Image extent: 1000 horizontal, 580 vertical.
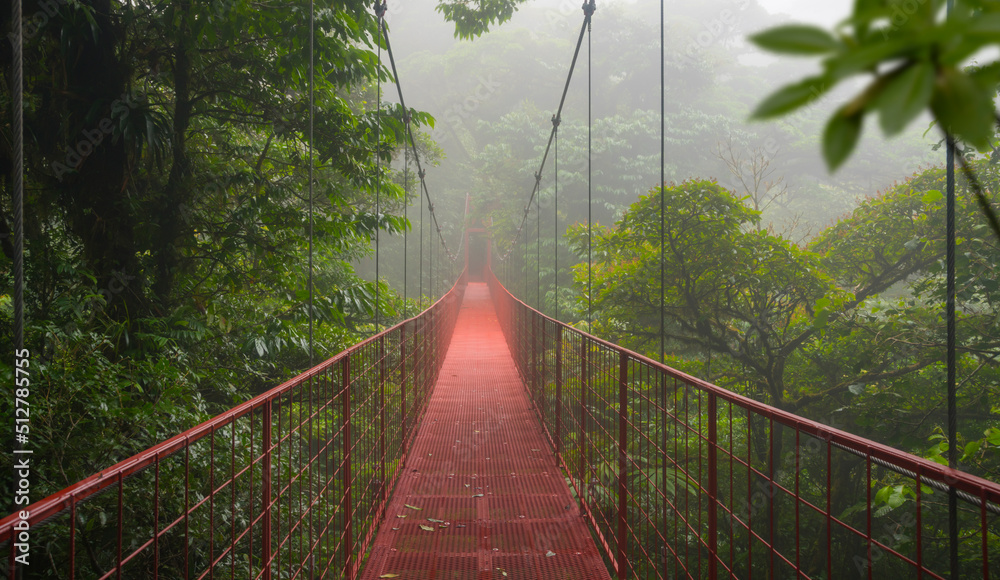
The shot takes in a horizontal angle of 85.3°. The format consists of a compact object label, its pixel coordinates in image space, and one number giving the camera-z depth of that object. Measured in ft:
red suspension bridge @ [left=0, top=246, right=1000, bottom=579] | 3.54
